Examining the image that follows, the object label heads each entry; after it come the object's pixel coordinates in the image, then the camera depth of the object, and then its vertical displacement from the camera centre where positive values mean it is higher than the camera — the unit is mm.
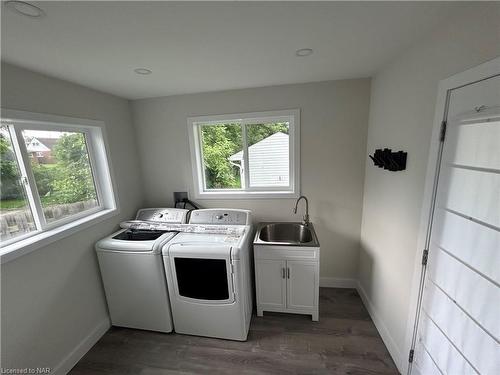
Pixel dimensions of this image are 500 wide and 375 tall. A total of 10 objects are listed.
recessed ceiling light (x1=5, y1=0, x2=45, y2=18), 842 +654
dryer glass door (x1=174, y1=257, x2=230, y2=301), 1763 -1071
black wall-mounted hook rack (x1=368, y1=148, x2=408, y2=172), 1499 -102
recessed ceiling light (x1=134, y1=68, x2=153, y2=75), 1594 +678
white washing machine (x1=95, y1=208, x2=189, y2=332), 1838 -1113
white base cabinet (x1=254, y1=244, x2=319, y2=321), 1941 -1225
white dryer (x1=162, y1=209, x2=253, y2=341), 1739 -1115
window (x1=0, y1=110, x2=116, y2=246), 1447 -92
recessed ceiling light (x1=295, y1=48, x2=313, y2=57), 1392 +673
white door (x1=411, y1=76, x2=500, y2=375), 893 -494
